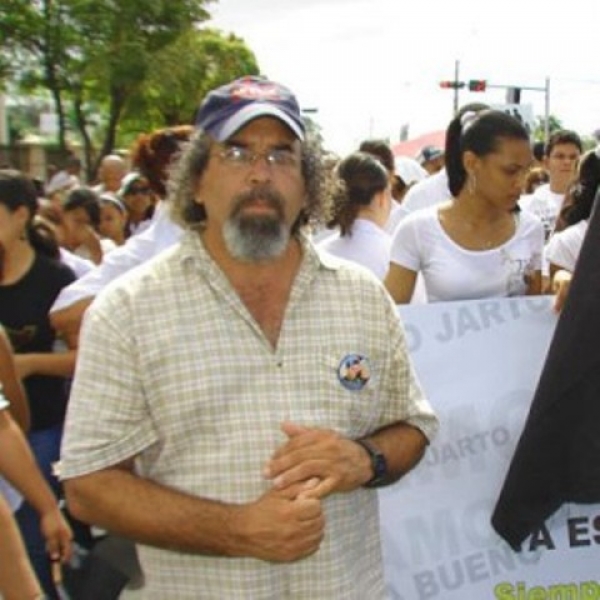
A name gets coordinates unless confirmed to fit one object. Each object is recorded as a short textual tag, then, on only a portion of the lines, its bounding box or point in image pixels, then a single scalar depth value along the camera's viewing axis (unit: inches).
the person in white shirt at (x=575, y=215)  146.6
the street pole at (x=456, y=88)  1595.7
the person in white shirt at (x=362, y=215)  187.2
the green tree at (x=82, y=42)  1250.0
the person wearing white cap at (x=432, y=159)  401.4
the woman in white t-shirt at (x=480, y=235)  152.8
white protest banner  138.3
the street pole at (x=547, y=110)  930.9
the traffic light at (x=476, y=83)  1523.3
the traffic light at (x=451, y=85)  1547.7
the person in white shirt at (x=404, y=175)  357.1
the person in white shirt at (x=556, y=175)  269.6
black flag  115.6
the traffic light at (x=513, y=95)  665.0
